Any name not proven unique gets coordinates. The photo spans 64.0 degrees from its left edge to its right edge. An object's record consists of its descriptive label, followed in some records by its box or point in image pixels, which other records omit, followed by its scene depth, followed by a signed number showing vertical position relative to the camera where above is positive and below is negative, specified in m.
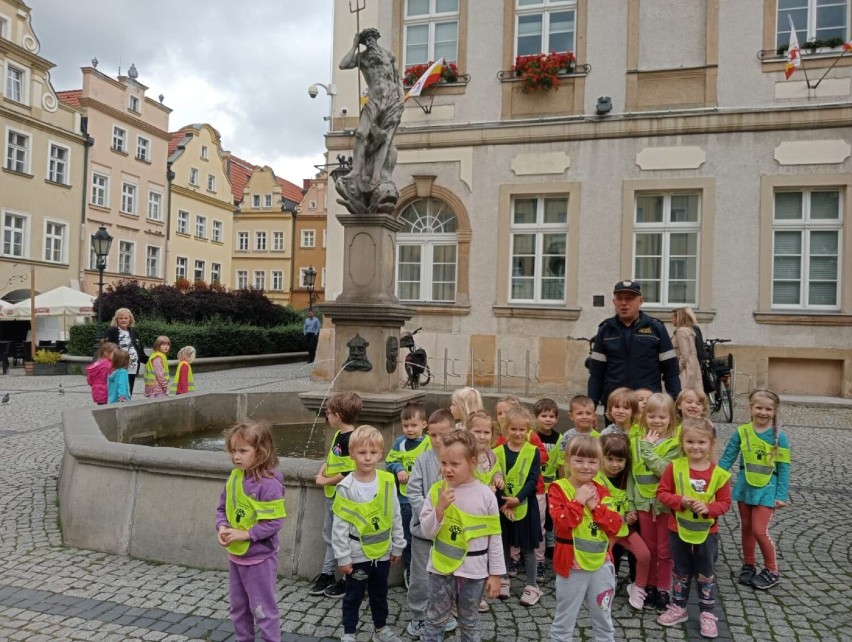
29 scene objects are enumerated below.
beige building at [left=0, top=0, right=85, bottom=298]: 27.19 +6.18
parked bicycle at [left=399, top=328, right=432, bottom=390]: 12.54 -0.69
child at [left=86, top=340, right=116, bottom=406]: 7.77 -0.63
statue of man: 6.34 +1.79
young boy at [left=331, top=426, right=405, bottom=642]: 3.22 -0.99
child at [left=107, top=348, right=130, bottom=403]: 7.73 -0.76
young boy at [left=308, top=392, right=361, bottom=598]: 3.85 -0.81
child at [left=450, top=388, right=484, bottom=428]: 4.17 -0.47
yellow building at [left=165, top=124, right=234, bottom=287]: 38.97 +6.67
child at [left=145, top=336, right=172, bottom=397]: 8.34 -0.66
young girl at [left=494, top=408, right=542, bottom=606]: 3.72 -0.88
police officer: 4.75 -0.11
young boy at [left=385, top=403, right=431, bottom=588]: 3.89 -0.73
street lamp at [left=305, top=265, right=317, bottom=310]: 23.13 +1.58
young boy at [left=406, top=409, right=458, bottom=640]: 3.33 -1.05
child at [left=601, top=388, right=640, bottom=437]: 4.25 -0.48
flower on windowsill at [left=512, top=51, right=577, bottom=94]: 13.30 +5.15
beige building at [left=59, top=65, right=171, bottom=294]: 31.88 +7.20
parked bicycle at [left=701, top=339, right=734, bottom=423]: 9.88 -0.68
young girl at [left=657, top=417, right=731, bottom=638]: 3.53 -0.89
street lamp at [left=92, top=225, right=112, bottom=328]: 17.87 +1.93
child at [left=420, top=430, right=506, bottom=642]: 2.98 -0.95
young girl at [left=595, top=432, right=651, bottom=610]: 3.60 -0.91
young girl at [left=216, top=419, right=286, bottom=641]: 3.05 -0.92
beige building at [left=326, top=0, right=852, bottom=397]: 12.25 +2.89
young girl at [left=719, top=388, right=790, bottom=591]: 4.01 -0.83
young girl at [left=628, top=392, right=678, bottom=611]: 3.79 -0.86
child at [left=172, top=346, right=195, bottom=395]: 8.46 -0.67
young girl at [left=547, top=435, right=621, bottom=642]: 3.03 -0.98
